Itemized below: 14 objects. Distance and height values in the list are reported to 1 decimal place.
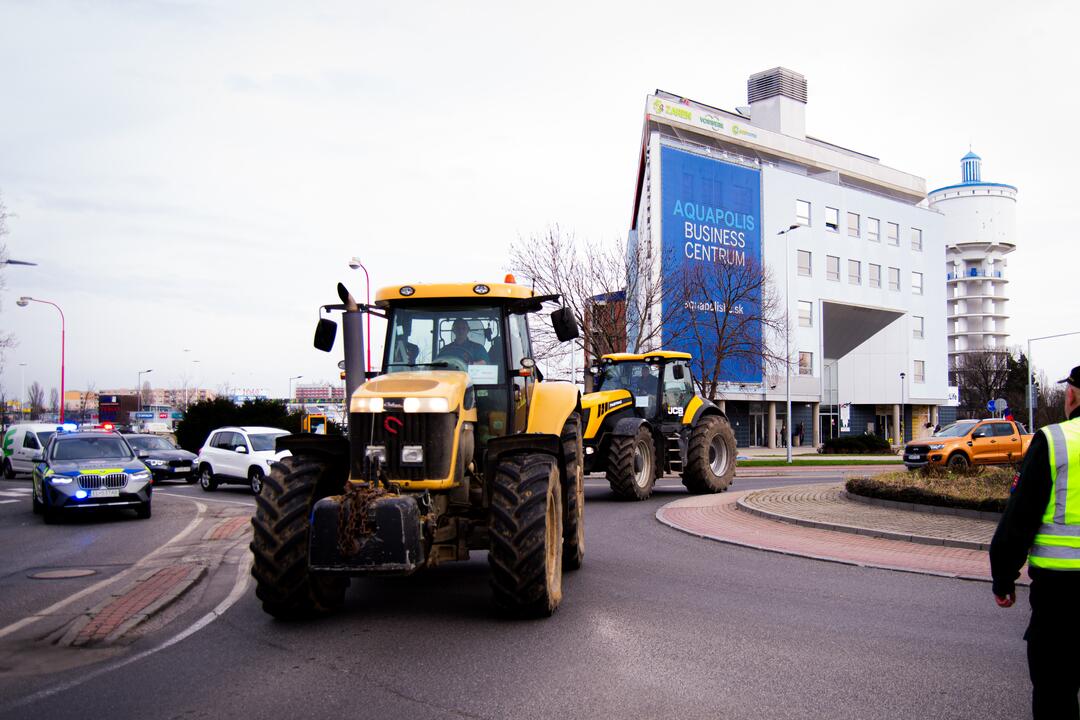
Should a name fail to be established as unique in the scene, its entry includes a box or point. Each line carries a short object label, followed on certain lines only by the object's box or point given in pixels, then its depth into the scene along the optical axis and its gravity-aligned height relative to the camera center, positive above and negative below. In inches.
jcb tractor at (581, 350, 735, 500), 618.5 -15.7
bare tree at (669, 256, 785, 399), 1395.2 +187.7
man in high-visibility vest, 136.0 -24.5
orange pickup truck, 871.7 -36.9
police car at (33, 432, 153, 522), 590.2 -53.7
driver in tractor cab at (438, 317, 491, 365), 302.4 +21.0
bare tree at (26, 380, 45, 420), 3494.1 +16.9
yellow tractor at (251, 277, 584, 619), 237.0 -21.1
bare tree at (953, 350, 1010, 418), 2709.2 +107.7
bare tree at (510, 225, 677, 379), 1215.6 +166.2
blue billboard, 1429.6 +328.3
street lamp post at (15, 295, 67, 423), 1552.7 +189.6
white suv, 844.0 -54.1
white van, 1040.2 -53.5
